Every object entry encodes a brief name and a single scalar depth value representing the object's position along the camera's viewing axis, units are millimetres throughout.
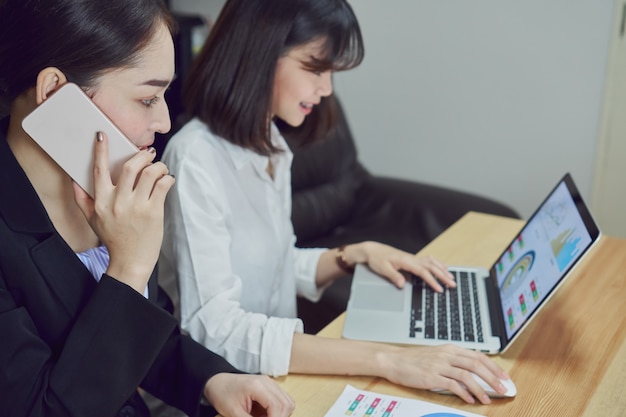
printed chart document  979
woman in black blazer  897
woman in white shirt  1106
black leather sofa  2453
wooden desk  1019
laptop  1144
